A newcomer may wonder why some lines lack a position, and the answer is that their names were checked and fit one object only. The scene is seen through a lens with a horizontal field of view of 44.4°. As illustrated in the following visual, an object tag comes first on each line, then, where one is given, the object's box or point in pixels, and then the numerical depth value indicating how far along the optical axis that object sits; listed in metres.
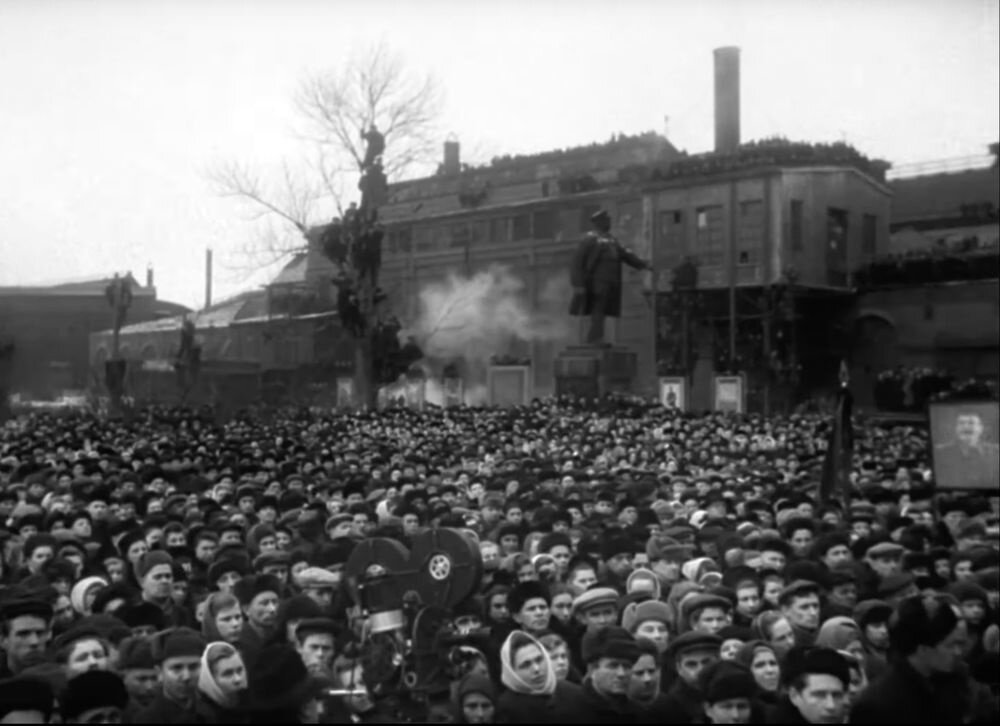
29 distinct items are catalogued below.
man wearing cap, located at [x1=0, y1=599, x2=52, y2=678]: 6.52
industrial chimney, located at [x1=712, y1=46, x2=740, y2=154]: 40.41
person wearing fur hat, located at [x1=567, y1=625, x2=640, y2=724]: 5.65
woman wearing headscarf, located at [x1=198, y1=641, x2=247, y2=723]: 5.59
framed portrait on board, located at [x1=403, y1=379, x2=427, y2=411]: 35.54
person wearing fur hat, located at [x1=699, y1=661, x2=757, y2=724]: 5.59
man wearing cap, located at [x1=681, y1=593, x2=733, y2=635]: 6.99
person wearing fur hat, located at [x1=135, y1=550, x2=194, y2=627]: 7.88
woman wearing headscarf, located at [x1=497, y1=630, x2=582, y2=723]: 5.61
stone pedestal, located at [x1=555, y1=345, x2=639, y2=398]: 22.72
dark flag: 10.90
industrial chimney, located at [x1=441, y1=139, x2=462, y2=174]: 51.53
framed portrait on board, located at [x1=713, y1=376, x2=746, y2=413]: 27.32
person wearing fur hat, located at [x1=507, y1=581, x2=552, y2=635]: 7.09
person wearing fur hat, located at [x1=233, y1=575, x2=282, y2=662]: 7.15
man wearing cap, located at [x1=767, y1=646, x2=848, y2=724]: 5.49
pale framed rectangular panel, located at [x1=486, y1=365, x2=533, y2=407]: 26.86
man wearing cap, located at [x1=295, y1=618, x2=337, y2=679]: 6.43
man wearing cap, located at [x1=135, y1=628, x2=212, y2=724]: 5.72
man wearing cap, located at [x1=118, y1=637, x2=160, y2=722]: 6.02
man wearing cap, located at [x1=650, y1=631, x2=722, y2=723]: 5.71
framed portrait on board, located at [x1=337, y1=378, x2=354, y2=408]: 28.64
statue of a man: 22.67
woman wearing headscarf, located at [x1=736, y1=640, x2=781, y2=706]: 6.03
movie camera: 6.19
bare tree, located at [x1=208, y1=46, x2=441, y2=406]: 27.50
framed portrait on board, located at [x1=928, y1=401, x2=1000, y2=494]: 9.23
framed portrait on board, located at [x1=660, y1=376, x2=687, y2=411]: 25.80
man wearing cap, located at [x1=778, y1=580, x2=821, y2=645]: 7.12
